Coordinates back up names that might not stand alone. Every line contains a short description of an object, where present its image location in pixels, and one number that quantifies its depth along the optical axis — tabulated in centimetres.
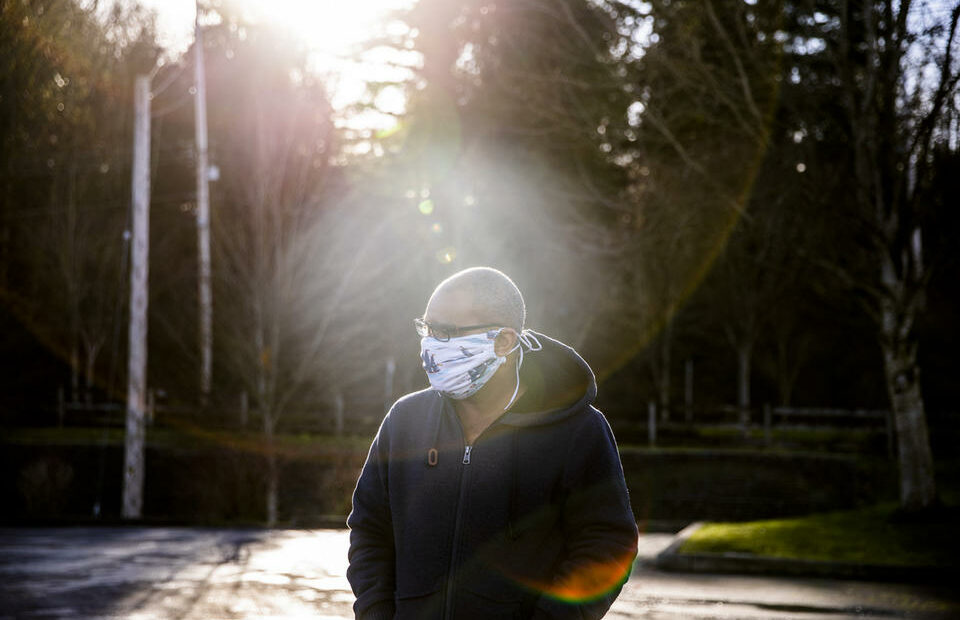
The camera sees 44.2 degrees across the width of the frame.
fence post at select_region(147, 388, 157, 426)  2956
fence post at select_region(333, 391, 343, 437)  2994
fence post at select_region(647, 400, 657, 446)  3144
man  321
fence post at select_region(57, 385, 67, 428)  3288
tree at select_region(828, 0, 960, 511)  1435
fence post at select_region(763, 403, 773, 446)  3136
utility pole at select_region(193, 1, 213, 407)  2369
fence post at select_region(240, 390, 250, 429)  2595
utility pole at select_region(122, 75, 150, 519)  2302
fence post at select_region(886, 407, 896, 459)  3133
